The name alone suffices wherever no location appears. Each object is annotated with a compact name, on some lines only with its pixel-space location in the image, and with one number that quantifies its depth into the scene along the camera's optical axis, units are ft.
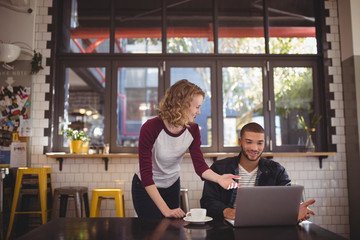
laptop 5.13
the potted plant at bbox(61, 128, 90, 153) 14.74
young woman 6.72
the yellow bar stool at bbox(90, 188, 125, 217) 12.78
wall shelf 14.17
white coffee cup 5.74
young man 7.43
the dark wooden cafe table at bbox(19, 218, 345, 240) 4.80
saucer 5.59
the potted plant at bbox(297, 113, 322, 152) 15.31
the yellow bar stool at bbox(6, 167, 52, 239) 13.39
